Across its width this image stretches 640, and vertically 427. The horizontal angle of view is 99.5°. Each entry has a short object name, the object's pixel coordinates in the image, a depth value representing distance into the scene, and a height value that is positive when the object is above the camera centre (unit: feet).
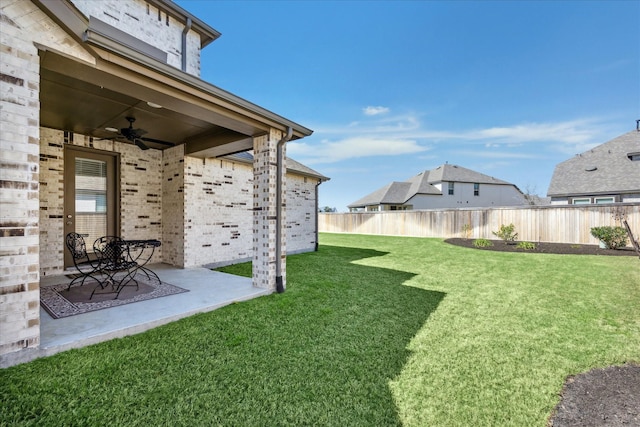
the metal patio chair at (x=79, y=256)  14.20 -2.16
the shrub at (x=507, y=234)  39.47 -2.67
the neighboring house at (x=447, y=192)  85.10 +7.66
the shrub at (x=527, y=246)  33.73 -3.82
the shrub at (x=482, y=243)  36.73 -3.82
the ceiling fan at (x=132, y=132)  15.48 +4.97
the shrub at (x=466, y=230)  47.32 -2.51
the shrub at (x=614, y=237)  31.71 -2.53
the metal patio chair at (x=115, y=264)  14.29 -2.53
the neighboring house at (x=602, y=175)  44.93 +7.42
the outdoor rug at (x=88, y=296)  11.75 -3.97
